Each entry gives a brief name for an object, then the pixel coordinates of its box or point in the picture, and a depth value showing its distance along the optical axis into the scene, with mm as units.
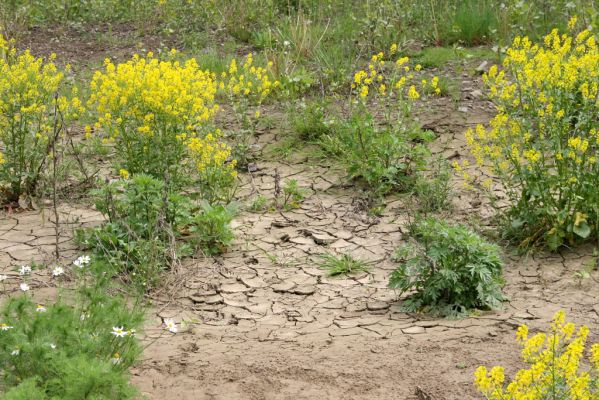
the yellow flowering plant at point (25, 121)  6172
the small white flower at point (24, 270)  4398
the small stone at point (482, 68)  8195
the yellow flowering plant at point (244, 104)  7026
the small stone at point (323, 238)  5930
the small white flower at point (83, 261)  4402
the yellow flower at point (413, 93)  6367
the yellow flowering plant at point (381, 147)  6465
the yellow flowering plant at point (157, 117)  5770
